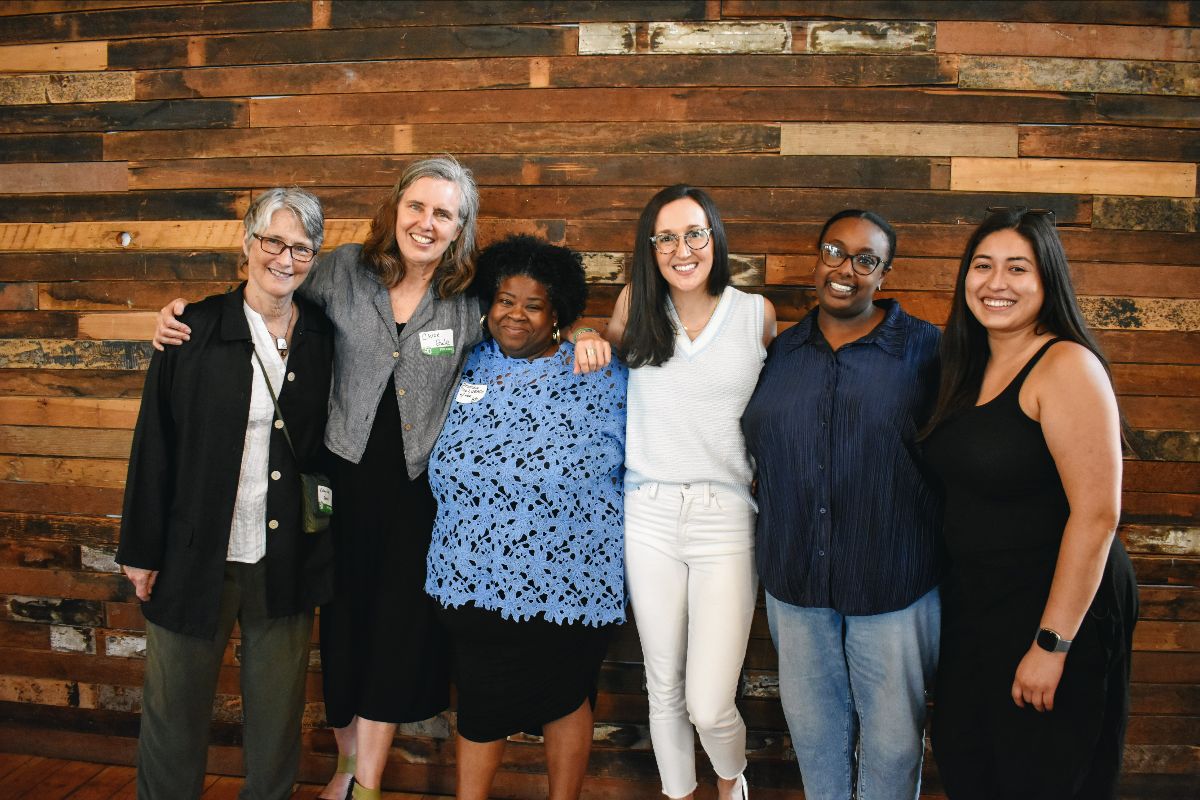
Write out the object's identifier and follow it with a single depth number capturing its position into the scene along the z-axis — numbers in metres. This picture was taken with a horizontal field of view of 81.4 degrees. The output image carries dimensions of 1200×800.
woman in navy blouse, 1.82
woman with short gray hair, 1.96
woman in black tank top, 1.55
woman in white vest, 2.00
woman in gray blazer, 2.12
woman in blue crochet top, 1.98
